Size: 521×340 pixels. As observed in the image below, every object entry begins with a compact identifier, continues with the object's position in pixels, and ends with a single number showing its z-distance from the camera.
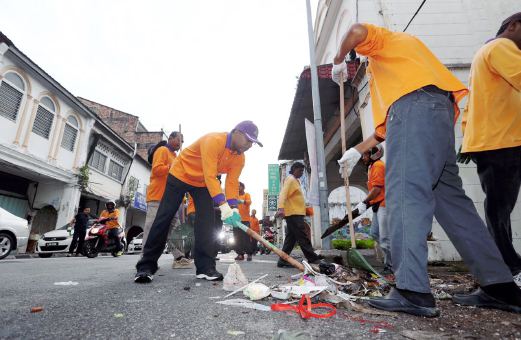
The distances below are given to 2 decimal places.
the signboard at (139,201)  21.62
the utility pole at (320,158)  5.86
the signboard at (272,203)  24.48
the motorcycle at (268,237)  15.55
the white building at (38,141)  11.05
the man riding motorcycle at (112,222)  9.38
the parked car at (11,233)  6.71
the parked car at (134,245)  15.47
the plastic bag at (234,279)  2.40
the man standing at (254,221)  9.84
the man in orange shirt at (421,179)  1.59
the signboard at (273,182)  26.42
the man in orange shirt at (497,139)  2.14
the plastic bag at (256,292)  1.94
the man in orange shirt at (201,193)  2.86
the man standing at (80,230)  9.42
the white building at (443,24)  6.04
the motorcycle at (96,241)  8.85
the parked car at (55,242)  9.41
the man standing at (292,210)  5.01
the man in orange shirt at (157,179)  4.13
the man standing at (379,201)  3.97
